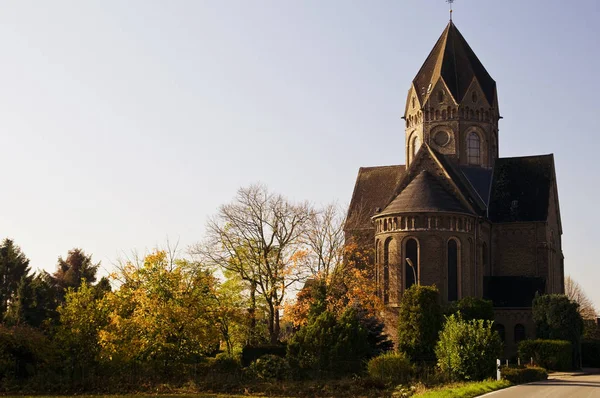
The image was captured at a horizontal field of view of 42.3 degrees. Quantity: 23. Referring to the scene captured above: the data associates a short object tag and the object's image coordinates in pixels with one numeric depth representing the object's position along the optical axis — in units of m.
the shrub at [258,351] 44.25
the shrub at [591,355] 53.44
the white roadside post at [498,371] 31.75
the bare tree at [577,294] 110.88
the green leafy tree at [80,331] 34.56
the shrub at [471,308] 46.81
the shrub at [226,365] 36.14
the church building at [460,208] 52.69
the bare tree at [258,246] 51.41
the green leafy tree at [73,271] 71.81
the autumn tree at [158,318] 34.78
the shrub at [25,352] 34.06
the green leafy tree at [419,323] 41.69
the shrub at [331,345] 37.81
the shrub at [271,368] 34.94
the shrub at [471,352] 32.44
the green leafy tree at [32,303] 55.81
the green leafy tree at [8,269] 66.21
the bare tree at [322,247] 52.12
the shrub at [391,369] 33.48
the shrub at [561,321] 48.47
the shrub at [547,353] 45.50
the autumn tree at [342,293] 48.47
